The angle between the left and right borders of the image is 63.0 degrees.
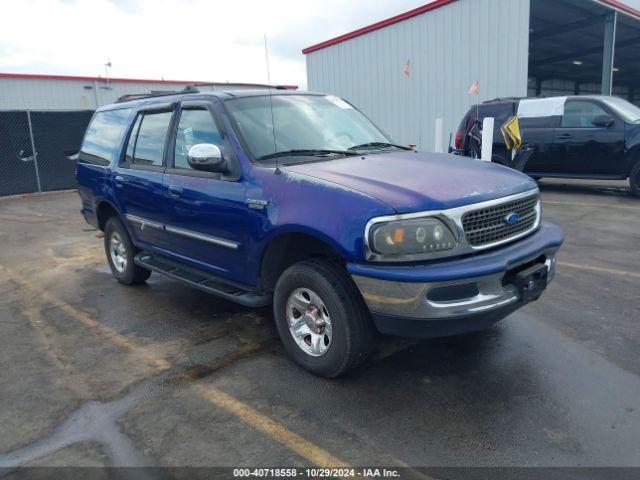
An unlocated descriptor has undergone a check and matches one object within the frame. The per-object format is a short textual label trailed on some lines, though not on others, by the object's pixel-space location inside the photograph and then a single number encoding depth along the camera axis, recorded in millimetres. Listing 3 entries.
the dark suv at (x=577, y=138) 9984
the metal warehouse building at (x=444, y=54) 13805
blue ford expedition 2938
